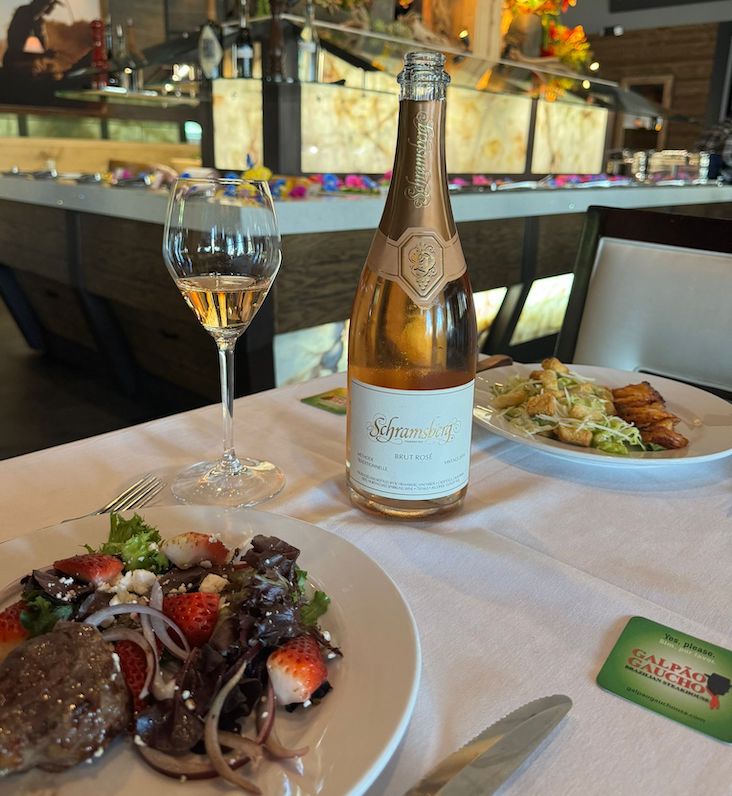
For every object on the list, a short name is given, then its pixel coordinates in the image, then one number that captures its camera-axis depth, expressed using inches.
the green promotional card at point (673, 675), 16.7
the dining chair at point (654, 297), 50.8
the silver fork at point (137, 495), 25.0
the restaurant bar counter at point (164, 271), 86.8
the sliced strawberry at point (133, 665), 15.0
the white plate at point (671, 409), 28.5
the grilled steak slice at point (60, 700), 12.7
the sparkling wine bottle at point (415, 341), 23.8
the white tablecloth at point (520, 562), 15.6
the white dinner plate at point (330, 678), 12.9
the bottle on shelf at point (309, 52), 129.3
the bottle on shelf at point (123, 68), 162.2
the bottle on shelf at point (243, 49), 134.6
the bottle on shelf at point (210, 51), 132.6
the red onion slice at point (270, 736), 13.5
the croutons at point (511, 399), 33.8
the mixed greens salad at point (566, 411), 30.3
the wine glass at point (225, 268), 25.6
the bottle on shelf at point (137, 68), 154.2
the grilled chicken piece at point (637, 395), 33.2
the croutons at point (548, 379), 33.4
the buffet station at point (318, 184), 92.7
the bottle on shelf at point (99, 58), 170.9
